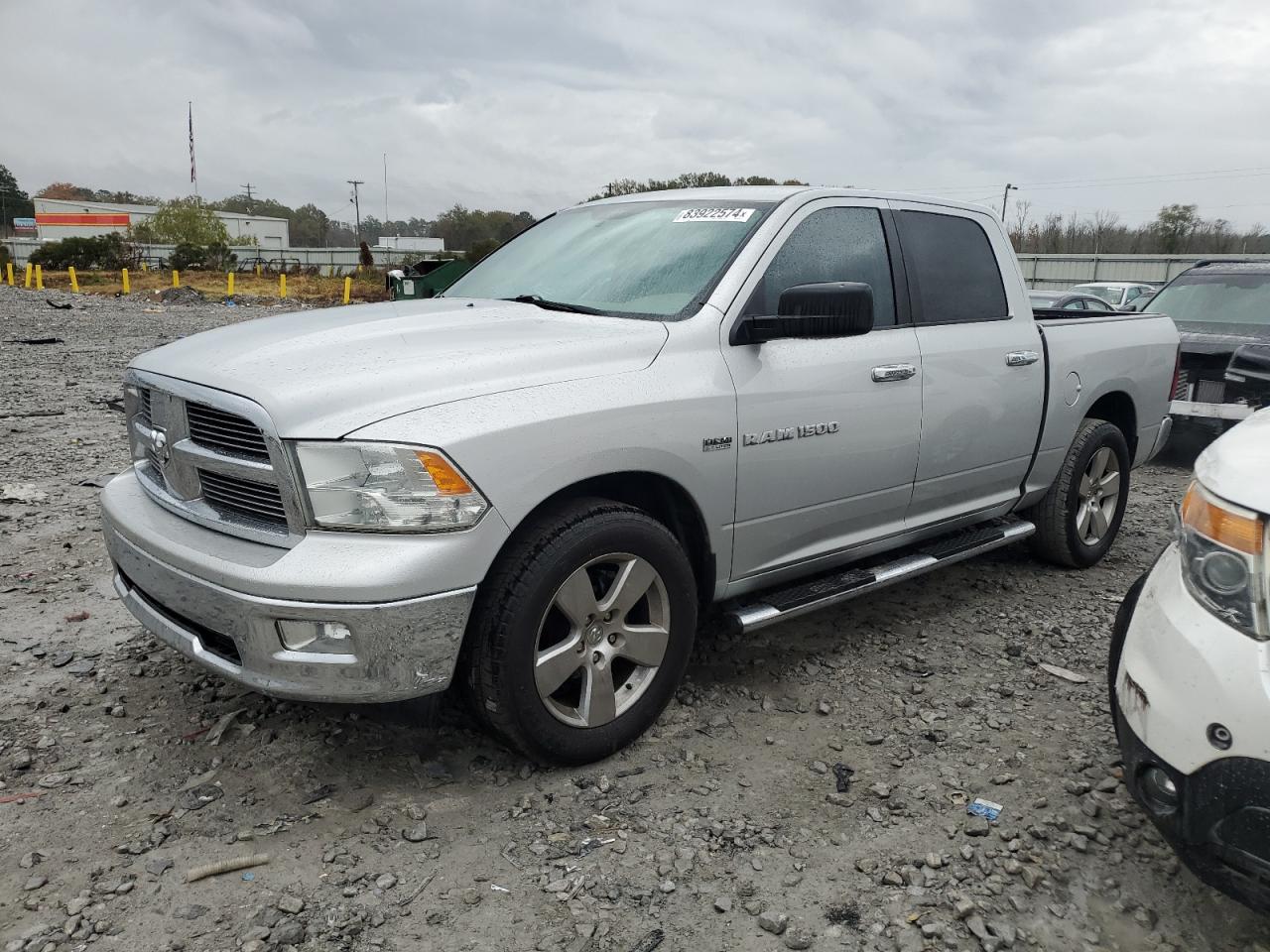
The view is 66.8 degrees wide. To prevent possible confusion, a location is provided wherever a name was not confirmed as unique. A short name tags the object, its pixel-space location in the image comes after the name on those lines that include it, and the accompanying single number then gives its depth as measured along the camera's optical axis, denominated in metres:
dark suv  7.45
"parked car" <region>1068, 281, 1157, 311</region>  18.06
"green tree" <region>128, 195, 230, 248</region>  69.19
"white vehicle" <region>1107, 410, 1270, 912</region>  1.89
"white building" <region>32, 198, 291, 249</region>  83.38
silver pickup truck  2.52
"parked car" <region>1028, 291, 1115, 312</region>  11.59
